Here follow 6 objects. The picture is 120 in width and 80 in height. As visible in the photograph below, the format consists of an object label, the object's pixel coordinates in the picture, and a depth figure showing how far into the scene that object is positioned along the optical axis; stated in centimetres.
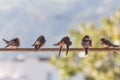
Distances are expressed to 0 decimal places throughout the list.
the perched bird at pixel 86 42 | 1345
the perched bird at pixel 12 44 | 1404
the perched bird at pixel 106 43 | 1388
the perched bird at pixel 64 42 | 1335
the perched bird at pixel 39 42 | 1340
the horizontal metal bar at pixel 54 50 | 1267
